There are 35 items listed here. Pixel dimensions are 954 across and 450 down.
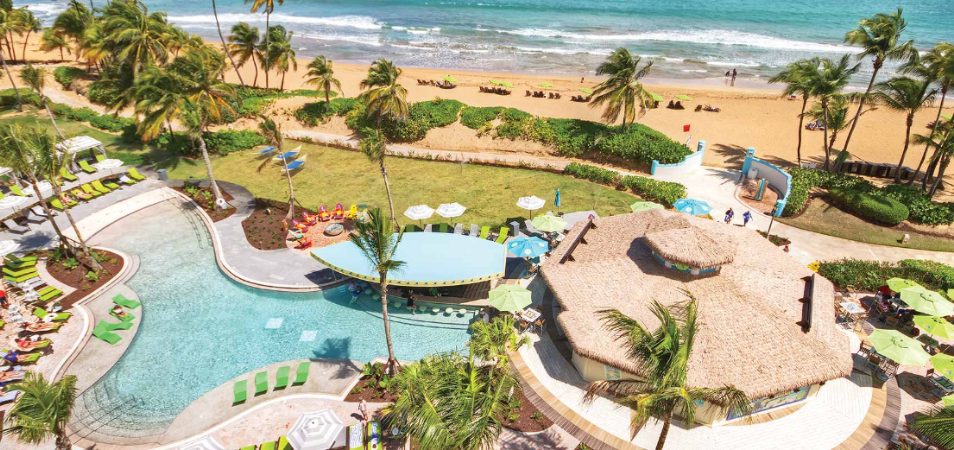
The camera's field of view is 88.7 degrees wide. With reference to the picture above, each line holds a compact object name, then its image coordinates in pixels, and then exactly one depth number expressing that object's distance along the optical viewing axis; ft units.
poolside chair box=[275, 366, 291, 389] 66.18
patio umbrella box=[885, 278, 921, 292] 76.79
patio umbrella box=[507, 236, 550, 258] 86.48
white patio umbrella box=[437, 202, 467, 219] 99.76
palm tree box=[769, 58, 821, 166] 114.52
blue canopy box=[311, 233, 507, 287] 78.59
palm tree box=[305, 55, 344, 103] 156.46
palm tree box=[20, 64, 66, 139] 125.80
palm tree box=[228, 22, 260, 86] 172.96
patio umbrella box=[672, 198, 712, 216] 97.81
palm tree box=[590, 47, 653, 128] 131.03
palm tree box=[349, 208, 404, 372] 53.47
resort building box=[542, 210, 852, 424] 58.03
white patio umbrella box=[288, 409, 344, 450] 55.62
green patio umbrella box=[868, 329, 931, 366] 62.28
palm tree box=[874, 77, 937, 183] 106.52
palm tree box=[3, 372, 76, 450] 45.85
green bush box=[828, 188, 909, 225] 105.42
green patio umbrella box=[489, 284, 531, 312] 72.54
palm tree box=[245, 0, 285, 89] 154.66
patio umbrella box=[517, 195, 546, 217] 100.37
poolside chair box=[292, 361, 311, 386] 66.75
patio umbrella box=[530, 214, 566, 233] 91.53
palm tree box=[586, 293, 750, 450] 37.11
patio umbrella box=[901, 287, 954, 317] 70.13
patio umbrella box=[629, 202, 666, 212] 97.50
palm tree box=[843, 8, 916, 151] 107.14
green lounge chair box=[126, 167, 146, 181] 120.37
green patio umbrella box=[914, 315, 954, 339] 67.92
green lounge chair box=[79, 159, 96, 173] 118.68
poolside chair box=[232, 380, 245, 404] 64.34
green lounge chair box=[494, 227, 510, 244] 96.43
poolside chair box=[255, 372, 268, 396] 65.36
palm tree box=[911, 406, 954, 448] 45.03
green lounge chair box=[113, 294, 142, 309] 80.37
